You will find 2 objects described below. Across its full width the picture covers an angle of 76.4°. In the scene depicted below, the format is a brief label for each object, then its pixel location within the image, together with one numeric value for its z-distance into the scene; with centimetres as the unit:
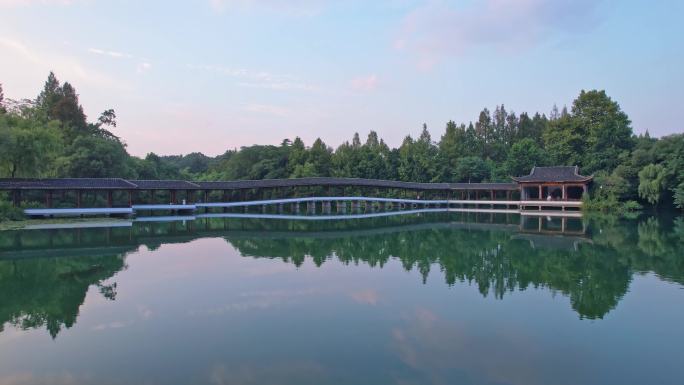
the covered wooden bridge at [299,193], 2342
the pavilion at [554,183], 3225
